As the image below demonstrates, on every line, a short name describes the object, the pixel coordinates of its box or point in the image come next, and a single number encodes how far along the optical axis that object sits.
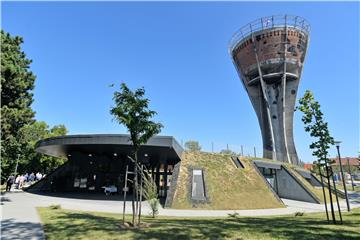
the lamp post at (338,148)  16.21
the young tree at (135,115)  10.36
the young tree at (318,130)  11.82
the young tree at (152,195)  12.85
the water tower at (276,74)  48.41
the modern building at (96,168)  23.98
